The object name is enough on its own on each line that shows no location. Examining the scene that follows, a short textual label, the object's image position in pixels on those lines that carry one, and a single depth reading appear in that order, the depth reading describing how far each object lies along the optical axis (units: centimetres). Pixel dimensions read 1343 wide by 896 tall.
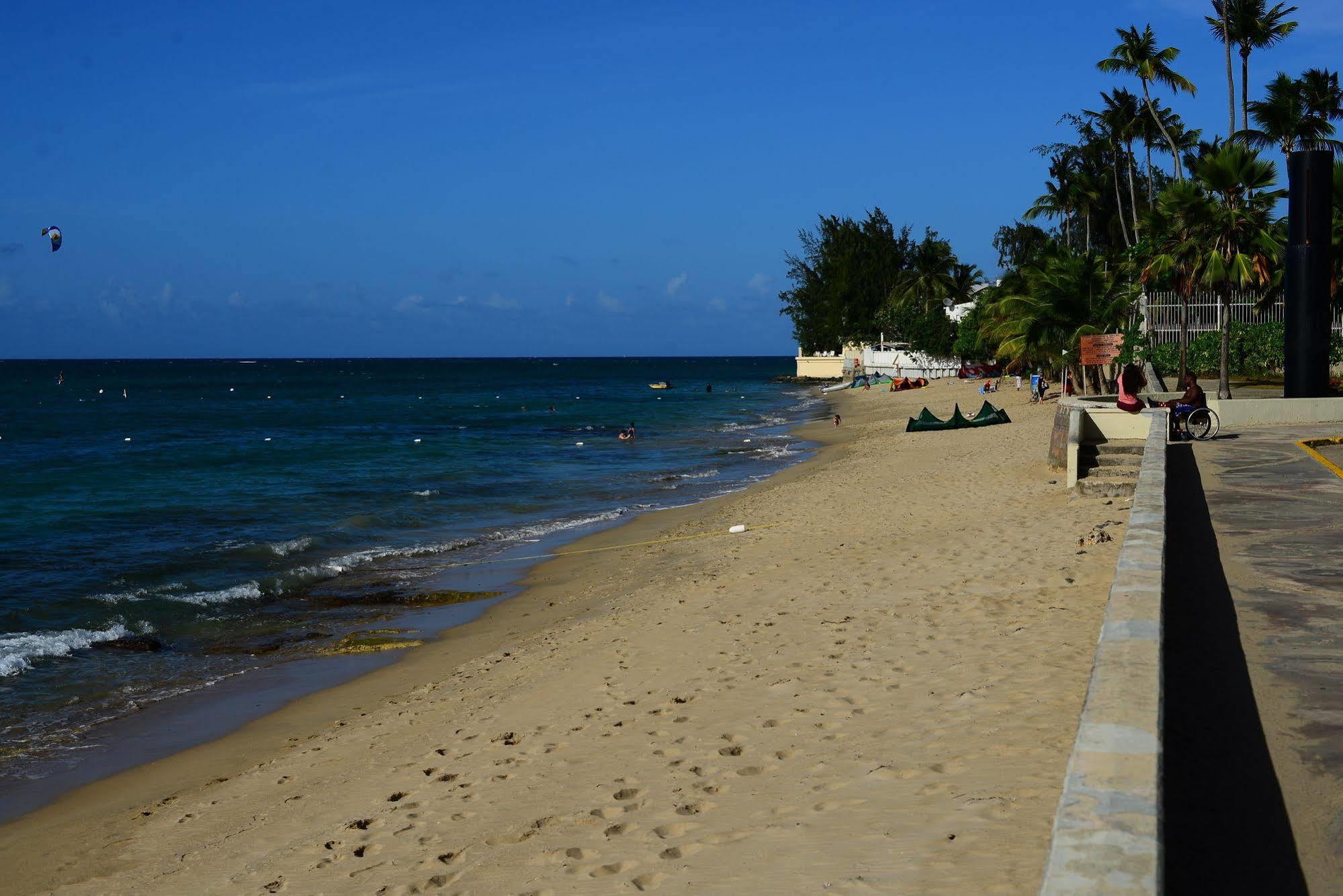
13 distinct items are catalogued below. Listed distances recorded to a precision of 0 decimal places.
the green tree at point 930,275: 8669
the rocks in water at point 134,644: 1415
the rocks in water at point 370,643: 1370
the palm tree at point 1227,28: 4169
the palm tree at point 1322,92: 4097
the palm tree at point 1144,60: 4725
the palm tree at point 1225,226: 2717
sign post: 2914
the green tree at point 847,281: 10562
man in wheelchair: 2034
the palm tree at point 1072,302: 3700
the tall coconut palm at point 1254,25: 4144
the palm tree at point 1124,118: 5341
